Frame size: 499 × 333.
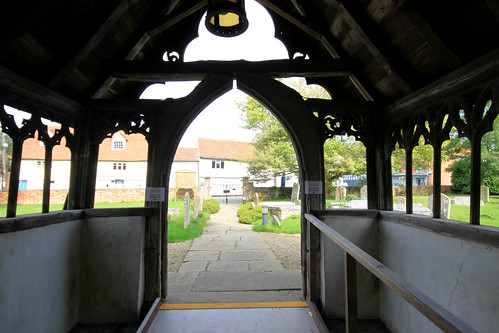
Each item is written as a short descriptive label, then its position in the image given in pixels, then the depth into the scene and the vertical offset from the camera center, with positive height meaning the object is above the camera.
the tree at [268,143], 13.97 +2.29
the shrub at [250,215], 10.20 -1.26
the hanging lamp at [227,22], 2.18 +1.47
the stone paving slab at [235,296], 3.36 -1.51
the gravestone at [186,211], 8.15 -0.91
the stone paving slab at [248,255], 5.40 -1.54
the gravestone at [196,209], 9.47 -0.99
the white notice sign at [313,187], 3.24 -0.03
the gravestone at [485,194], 8.74 -0.25
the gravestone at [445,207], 6.20 -0.50
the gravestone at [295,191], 12.86 -0.38
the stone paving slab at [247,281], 3.80 -1.52
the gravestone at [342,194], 13.64 -0.48
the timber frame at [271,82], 2.19 +1.10
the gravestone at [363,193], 10.79 -0.33
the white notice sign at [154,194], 3.19 -0.15
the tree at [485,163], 6.97 +0.72
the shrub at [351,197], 13.65 -0.65
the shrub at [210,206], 12.60 -1.14
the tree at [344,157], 12.15 +1.33
